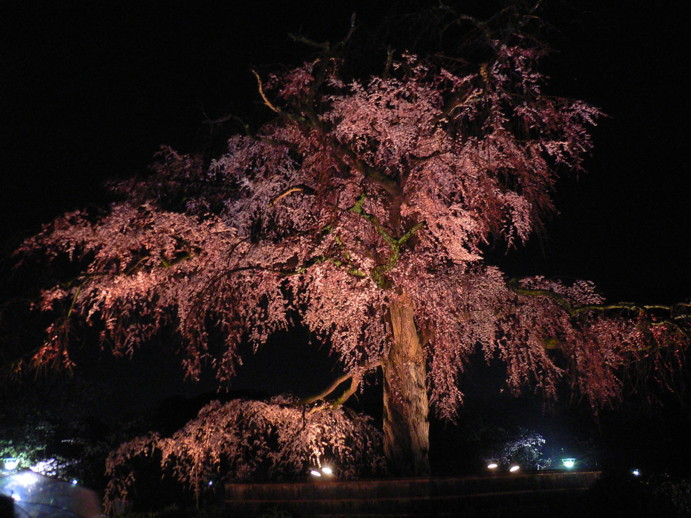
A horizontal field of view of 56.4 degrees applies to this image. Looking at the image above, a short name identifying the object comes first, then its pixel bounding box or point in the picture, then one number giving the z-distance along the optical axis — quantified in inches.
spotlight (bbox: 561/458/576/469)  799.7
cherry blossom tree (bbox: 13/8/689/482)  362.3
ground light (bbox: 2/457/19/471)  781.9
